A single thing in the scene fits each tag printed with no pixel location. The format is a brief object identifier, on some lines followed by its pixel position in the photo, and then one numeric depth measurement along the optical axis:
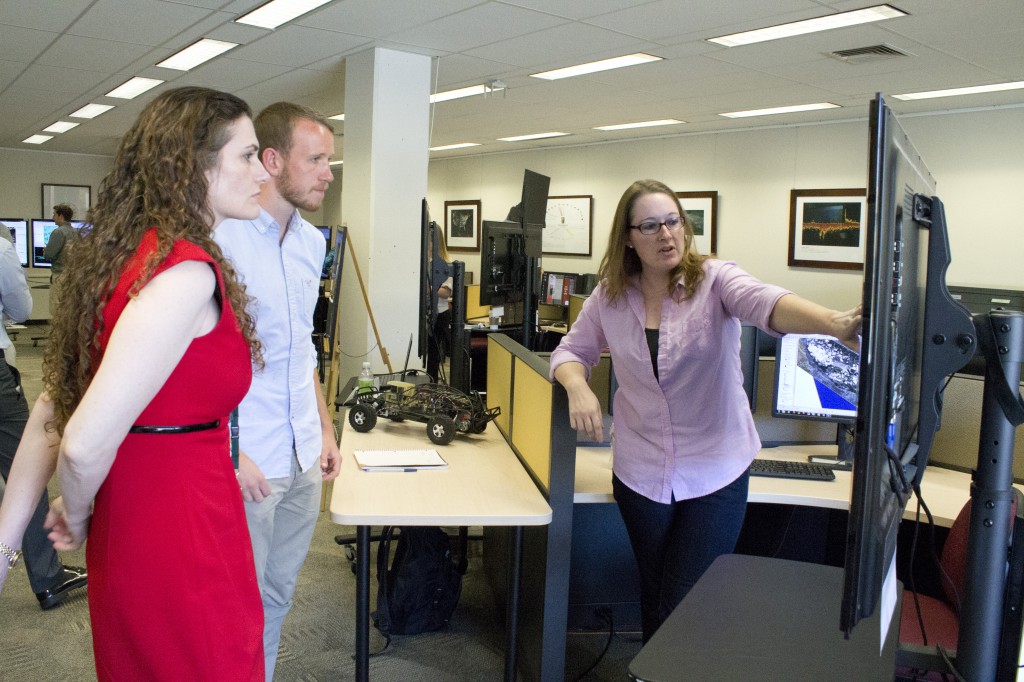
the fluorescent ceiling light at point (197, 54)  5.41
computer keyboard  2.51
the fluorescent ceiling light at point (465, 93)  6.42
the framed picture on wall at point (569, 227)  9.88
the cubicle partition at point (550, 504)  2.12
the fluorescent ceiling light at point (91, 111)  8.23
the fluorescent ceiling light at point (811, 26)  4.07
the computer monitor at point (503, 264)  3.46
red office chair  1.93
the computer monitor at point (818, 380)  2.70
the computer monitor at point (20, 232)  11.34
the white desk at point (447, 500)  2.01
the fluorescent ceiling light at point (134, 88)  6.76
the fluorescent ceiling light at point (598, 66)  5.24
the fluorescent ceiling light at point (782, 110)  6.74
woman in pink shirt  1.88
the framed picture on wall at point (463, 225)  11.45
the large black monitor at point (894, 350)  0.64
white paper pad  2.38
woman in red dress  1.12
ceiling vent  4.80
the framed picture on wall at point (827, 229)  7.27
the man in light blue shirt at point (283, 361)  1.77
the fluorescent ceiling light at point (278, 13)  4.36
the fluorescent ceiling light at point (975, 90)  5.60
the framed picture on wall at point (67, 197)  12.82
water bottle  2.92
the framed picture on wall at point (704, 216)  8.38
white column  5.31
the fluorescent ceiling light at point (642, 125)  7.80
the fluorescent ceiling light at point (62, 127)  9.61
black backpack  2.79
